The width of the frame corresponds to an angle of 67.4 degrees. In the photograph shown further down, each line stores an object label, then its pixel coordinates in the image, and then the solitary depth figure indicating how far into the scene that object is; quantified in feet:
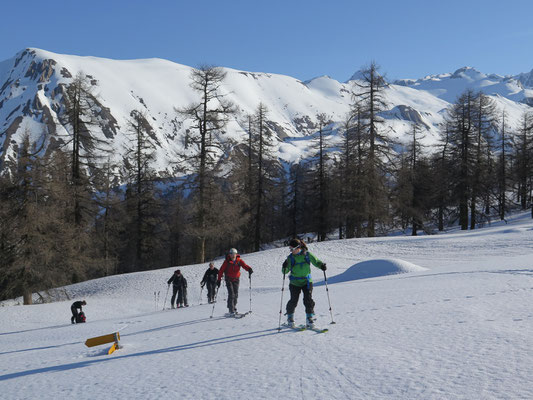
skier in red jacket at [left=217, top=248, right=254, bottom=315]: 36.83
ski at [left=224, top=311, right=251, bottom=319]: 34.95
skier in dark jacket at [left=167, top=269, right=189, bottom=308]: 58.85
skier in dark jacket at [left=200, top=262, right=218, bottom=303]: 57.50
